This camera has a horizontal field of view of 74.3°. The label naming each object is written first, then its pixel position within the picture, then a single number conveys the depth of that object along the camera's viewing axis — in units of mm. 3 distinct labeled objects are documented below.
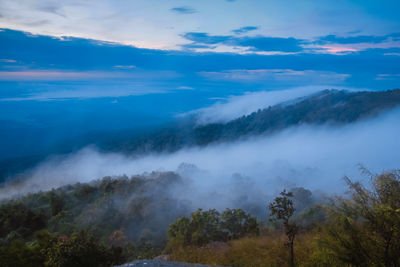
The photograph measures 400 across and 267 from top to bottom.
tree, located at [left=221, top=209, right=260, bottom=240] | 17906
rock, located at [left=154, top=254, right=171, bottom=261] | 12331
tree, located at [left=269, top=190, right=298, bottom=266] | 8911
